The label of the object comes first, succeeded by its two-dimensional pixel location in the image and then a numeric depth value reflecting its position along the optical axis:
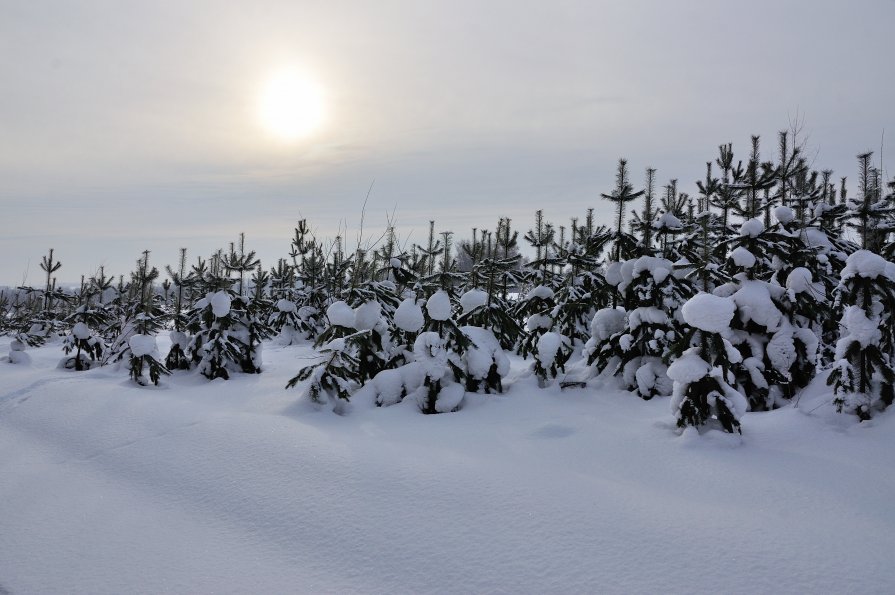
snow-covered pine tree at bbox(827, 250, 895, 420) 5.12
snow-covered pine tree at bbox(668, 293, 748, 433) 5.09
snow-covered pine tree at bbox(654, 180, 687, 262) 8.03
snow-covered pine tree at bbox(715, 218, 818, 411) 6.03
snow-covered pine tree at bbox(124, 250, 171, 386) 9.62
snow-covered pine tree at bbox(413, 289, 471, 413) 7.23
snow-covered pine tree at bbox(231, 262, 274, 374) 11.20
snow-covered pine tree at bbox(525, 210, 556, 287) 10.19
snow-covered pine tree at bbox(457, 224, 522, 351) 8.36
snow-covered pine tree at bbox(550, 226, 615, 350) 8.24
